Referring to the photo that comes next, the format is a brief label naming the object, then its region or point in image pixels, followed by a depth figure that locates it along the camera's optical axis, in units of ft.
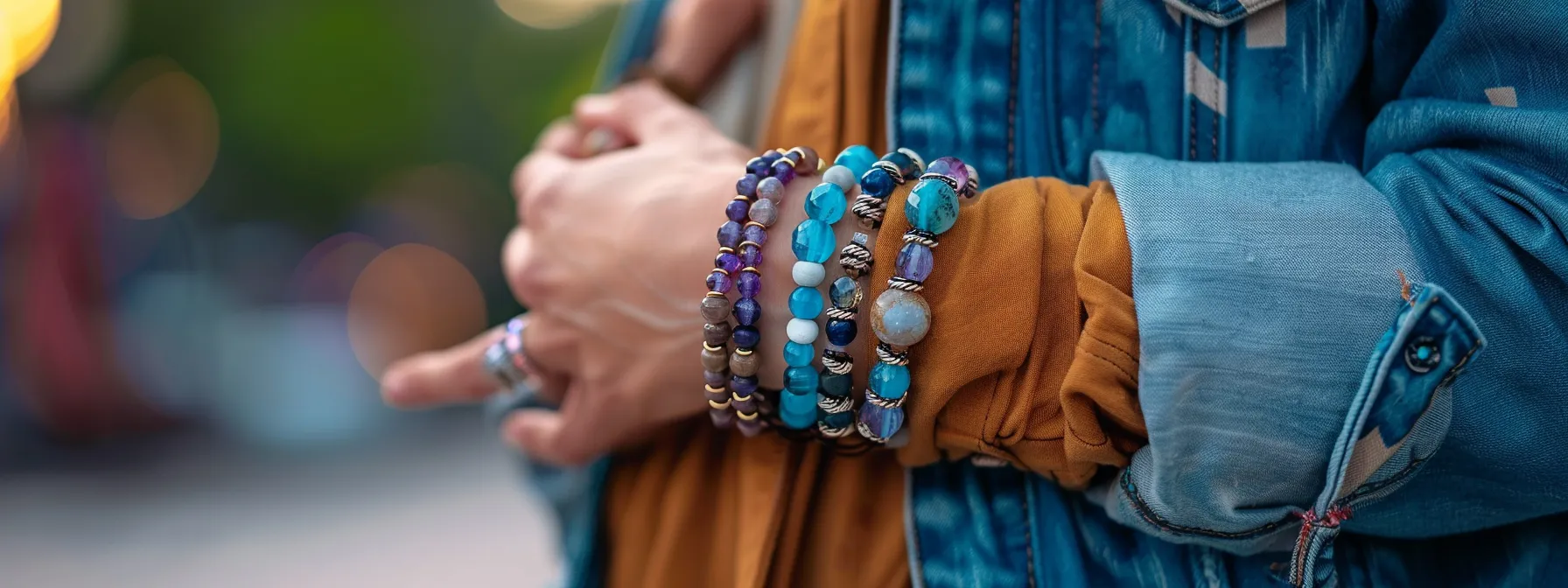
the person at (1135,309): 1.26
